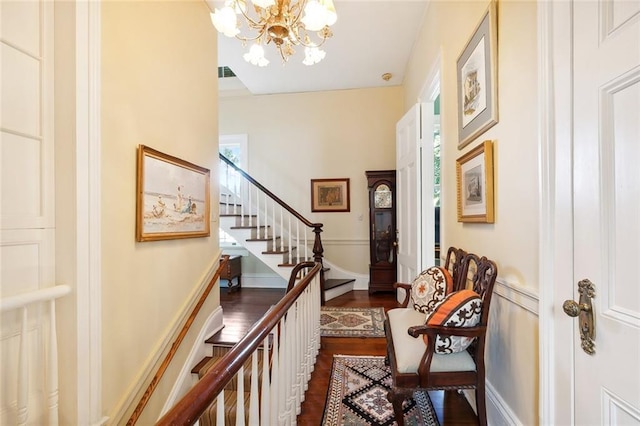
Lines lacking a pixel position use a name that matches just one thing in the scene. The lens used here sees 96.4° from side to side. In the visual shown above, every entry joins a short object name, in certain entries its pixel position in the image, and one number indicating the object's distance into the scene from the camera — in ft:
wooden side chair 4.71
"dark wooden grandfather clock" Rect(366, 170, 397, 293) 14.49
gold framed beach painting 6.37
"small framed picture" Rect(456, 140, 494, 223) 5.38
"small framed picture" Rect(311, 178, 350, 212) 16.33
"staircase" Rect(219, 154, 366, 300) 13.93
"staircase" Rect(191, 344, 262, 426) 6.52
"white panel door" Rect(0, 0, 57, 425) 4.27
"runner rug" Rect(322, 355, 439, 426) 5.74
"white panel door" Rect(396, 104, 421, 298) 9.50
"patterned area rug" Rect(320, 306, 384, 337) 9.91
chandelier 6.08
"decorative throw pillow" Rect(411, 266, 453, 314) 6.46
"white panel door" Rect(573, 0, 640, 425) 2.58
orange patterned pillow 4.69
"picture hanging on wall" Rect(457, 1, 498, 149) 5.15
